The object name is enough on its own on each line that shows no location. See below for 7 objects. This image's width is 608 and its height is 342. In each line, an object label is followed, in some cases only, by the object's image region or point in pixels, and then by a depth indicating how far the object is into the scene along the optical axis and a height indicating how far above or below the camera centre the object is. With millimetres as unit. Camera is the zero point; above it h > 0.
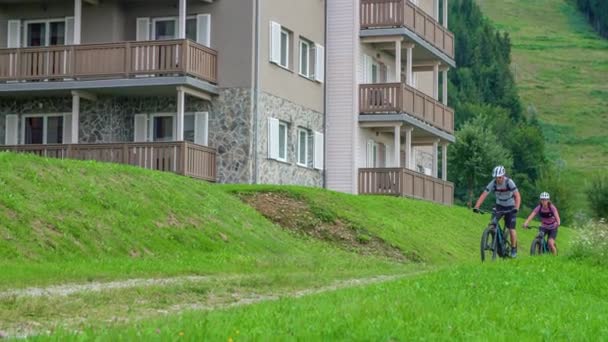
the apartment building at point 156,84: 38281 +3196
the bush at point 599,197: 72000 +404
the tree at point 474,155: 71312 +2479
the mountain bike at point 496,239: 25086 -650
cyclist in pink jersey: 26953 -290
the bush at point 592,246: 21911 -660
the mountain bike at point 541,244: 26953 -788
